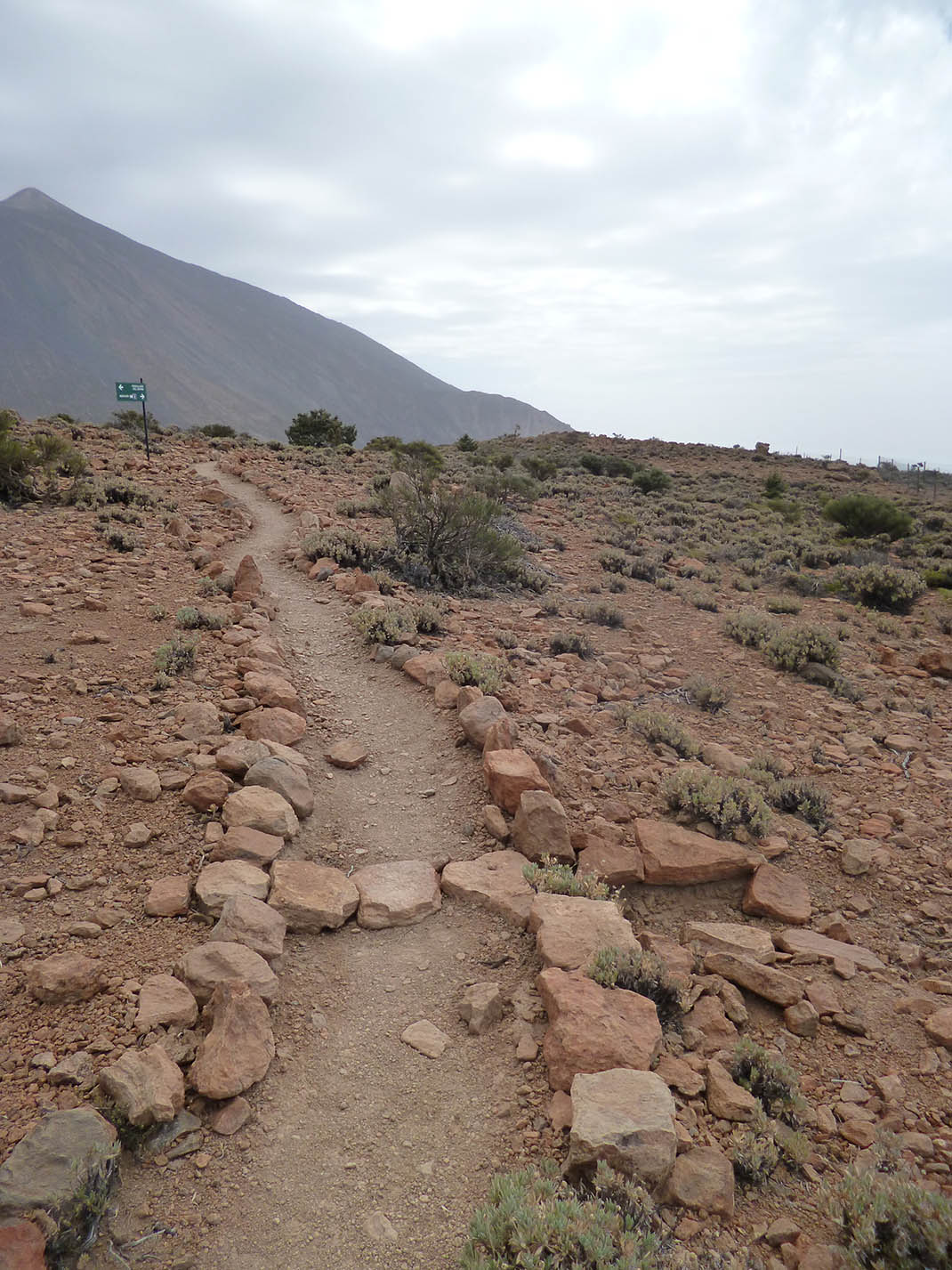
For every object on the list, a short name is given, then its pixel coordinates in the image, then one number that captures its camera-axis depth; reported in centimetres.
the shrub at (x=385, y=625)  771
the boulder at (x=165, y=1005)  295
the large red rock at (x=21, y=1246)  199
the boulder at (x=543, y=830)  447
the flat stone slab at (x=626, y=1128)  246
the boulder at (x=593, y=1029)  289
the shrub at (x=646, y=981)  332
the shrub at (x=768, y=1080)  289
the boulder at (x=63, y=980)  299
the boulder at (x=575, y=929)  351
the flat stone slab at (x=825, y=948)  382
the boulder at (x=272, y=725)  534
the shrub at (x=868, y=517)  2106
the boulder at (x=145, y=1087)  255
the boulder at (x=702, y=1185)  245
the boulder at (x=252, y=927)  344
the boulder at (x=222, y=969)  315
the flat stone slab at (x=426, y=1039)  317
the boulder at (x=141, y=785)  438
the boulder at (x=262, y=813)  429
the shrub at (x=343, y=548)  1091
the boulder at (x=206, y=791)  438
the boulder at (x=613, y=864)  429
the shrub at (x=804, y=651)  887
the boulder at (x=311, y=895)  377
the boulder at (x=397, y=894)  393
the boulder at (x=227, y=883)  365
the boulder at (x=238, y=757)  474
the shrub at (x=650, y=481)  2966
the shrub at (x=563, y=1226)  216
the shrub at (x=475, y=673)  650
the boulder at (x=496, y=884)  398
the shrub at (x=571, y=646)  855
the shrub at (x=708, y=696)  741
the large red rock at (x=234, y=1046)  275
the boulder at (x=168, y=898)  358
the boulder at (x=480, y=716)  563
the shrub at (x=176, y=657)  604
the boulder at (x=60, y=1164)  216
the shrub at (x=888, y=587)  1296
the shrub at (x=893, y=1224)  215
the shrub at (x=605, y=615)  1023
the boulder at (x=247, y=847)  402
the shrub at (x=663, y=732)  615
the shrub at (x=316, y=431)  3938
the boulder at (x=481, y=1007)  327
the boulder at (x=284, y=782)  466
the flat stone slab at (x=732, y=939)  380
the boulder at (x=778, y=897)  418
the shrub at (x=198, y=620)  719
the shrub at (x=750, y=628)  980
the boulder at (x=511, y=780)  479
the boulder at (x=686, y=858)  436
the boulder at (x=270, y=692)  585
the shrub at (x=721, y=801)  485
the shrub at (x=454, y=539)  1136
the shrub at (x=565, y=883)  405
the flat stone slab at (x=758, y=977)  348
